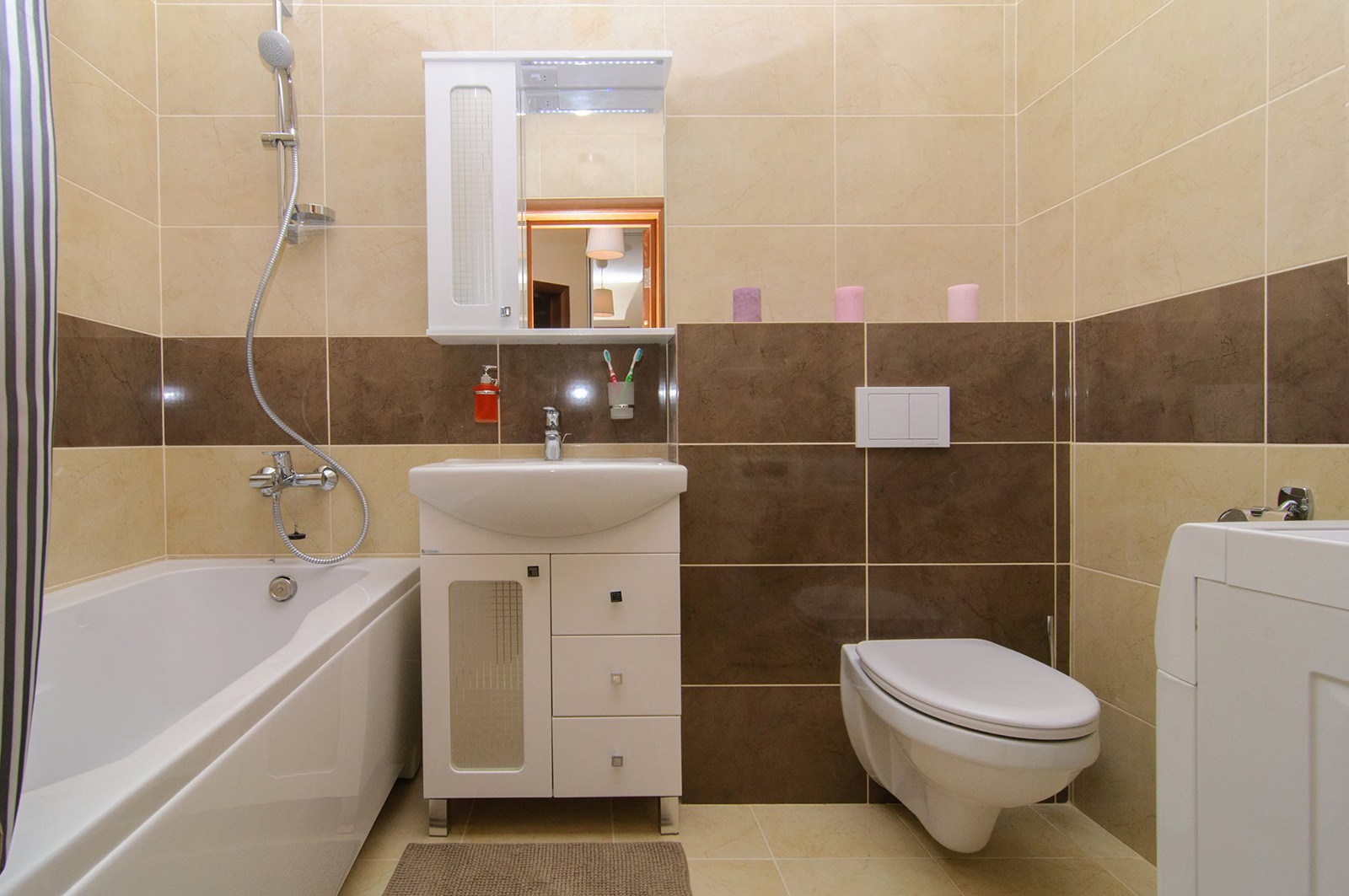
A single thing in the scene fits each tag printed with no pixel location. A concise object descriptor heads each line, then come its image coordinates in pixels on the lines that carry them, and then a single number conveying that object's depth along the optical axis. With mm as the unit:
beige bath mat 1379
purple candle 1771
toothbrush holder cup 1933
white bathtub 694
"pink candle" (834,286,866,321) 1764
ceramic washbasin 1450
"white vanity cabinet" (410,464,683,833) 1560
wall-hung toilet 1196
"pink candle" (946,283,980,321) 1780
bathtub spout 1826
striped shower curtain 511
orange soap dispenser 1910
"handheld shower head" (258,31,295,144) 1737
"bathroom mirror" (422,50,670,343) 1804
